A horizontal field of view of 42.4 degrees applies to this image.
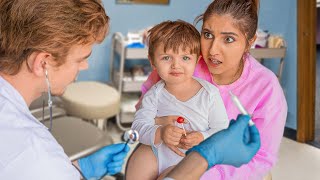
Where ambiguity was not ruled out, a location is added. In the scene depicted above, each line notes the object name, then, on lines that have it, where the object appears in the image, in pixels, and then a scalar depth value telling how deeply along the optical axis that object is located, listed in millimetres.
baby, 1316
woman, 1325
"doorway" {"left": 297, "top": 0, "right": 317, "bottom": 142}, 2676
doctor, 947
